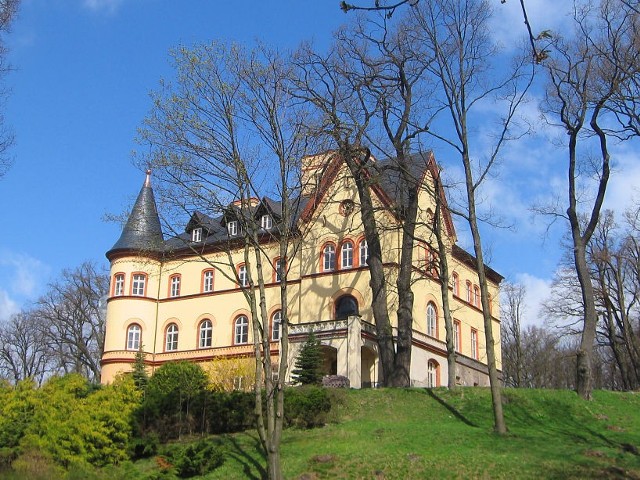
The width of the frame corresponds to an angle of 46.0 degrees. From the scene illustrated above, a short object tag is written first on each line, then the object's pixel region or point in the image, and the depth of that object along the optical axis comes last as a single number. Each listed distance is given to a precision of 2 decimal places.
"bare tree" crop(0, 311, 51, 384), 59.62
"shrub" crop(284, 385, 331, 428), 22.96
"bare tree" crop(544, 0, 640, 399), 23.66
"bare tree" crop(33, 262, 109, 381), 52.28
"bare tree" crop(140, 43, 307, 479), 18.23
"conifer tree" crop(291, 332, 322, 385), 28.97
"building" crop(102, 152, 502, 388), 35.25
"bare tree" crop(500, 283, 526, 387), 56.75
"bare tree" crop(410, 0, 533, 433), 22.55
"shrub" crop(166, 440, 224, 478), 19.16
